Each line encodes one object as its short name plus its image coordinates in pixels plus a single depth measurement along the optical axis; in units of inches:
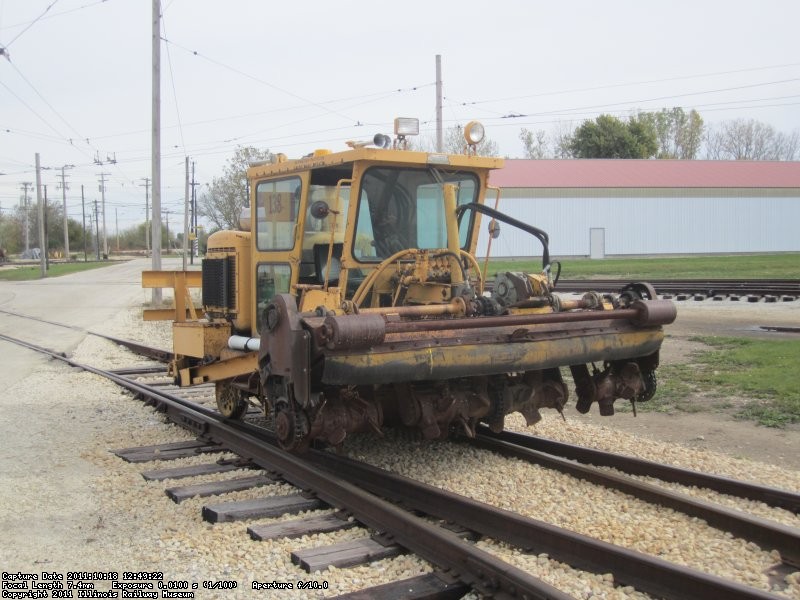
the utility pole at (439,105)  1176.2
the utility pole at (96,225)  3663.6
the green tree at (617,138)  2586.1
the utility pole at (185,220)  1277.1
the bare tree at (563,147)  3042.1
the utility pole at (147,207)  4165.8
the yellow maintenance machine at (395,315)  222.2
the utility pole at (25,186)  4328.2
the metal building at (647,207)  2009.1
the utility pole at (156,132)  940.6
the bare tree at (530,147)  3439.0
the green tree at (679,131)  3601.9
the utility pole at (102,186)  4174.7
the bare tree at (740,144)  3730.3
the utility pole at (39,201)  2005.7
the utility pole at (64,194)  3333.2
